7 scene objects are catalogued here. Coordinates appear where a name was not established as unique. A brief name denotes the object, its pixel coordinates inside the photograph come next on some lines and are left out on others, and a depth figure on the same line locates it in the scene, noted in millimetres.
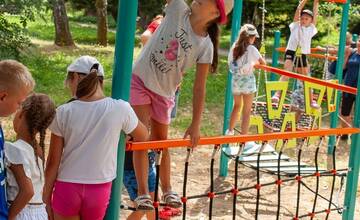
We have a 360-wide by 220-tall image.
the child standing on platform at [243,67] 6422
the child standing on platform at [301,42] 8568
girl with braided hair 2355
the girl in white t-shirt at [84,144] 2686
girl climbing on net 3223
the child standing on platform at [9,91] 2316
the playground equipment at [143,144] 2717
